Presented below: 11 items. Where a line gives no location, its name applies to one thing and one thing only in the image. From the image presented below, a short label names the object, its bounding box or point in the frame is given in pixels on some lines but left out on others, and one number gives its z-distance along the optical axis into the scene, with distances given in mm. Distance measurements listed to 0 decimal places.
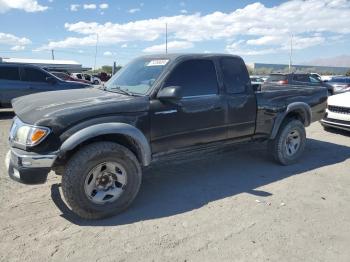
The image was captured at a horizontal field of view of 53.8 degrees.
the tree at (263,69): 60188
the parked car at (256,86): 5568
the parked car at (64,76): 18144
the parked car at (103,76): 31156
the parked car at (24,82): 10977
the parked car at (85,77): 25897
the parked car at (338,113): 8430
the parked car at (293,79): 16750
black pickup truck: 3572
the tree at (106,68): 70194
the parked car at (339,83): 19922
